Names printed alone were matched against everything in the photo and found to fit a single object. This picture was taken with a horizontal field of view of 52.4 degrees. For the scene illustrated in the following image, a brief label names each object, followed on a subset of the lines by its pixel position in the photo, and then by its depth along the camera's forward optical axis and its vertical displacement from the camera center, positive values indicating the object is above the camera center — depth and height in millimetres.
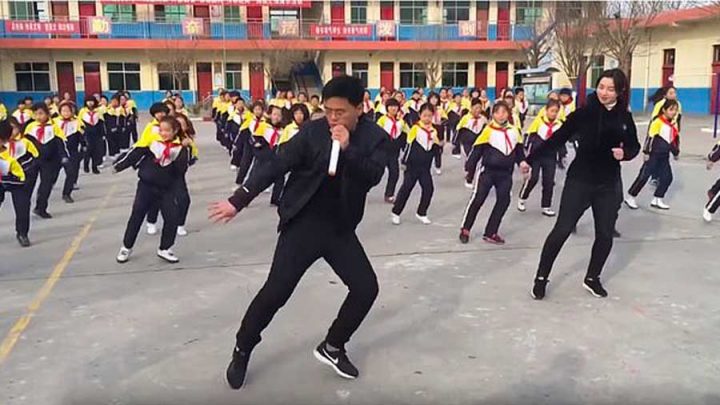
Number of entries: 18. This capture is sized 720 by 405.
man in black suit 3600 -684
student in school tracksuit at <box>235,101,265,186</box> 11219 -1113
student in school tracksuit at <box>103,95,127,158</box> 15742 -1238
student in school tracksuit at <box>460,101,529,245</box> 7441 -1033
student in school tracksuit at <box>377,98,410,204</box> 10273 -975
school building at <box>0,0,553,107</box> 40250 +1254
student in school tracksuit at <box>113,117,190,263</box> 6672 -995
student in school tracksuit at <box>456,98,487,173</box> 11491 -898
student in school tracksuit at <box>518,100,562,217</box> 9156 -1221
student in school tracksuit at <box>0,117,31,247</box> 6875 -965
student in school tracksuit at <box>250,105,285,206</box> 10070 -938
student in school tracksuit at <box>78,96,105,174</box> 13203 -1185
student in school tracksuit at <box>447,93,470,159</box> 17562 -1164
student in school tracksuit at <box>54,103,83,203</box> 10547 -1088
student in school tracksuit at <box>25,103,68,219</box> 9031 -1005
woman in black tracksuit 5242 -661
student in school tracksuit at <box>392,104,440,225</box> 8672 -1164
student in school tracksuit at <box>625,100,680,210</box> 9492 -1094
